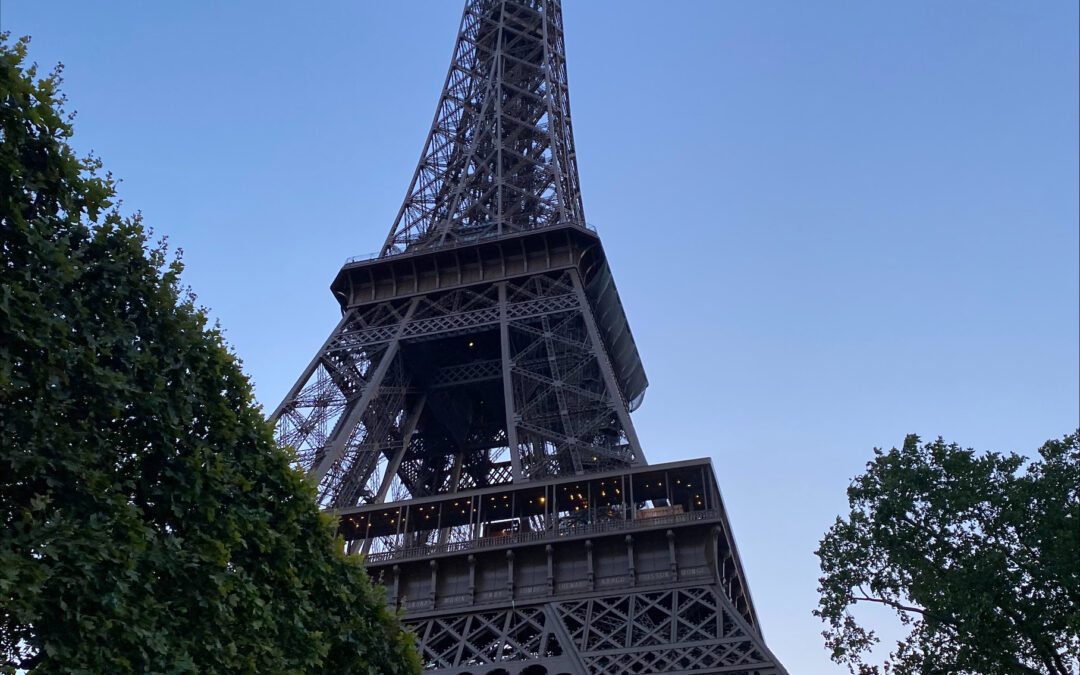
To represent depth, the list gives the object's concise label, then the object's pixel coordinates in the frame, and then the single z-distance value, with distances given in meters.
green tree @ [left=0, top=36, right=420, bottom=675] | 11.63
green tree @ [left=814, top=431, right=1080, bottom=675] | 18.36
